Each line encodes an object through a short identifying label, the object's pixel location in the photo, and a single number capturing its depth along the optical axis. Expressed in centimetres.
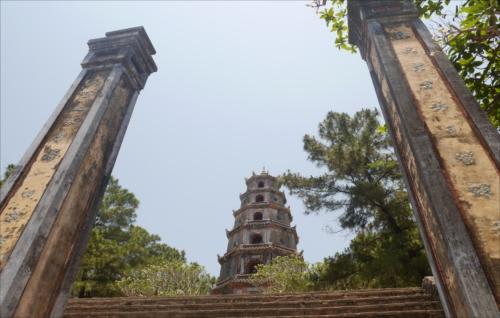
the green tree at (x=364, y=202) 1059
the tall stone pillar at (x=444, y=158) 295
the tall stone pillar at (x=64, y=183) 364
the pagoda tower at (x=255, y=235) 2109
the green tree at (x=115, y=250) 1438
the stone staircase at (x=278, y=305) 527
